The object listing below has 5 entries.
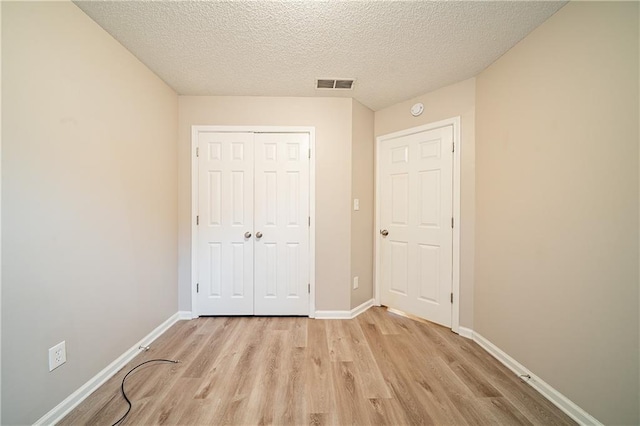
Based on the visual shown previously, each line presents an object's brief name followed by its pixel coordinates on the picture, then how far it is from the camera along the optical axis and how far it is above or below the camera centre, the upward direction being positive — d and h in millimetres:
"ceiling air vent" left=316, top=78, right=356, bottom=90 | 2076 +1244
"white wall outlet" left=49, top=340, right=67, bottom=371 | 1213 -789
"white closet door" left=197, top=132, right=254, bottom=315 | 2393 -115
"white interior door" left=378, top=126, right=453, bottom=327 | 2217 -100
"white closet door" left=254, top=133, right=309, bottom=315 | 2408 -104
